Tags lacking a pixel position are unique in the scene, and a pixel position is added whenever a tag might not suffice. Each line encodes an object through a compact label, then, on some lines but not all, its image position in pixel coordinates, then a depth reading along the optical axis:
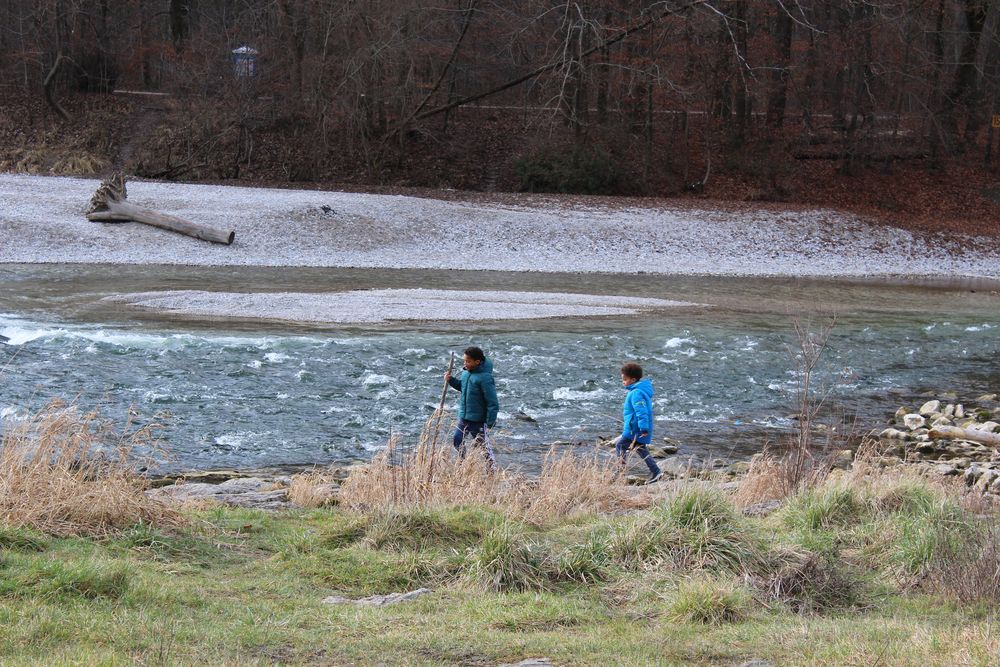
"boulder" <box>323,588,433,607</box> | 12.45
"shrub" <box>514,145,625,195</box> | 76.19
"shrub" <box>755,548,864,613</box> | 12.83
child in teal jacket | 21.73
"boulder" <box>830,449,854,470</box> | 24.55
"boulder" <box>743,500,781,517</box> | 17.75
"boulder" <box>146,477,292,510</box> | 18.19
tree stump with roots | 55.50
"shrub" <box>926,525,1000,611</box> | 12.43
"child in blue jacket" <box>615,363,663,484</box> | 22.09
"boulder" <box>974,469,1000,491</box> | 21.08
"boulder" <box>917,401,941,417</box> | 29.66
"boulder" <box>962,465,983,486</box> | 22.45
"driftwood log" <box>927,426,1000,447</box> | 27.03
